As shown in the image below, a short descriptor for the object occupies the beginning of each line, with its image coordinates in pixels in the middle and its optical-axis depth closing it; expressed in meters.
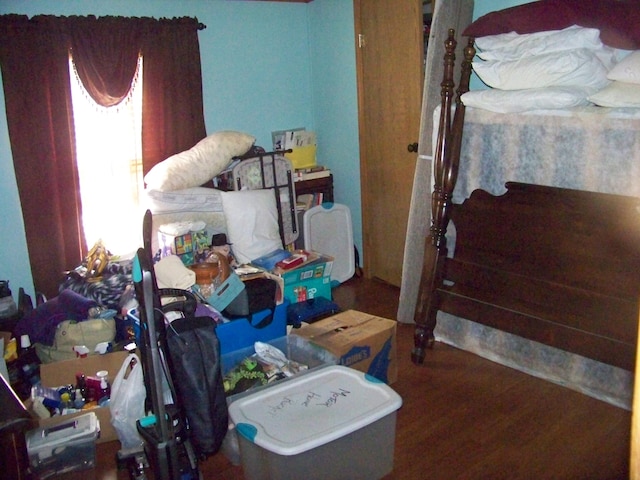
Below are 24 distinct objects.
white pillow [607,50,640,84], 2.31
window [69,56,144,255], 3.71
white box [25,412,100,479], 2.31
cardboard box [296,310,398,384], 2.70
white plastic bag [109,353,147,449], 2.39
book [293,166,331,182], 4.29
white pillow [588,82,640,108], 2.35
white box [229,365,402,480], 1.92
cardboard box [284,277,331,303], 3.52
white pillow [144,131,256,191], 3.60
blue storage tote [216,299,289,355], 2.92
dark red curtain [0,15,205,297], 3.40
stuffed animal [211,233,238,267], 3.60
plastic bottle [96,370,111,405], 2.64
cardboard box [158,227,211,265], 3.43
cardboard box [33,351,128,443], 2.72
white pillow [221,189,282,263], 3.68
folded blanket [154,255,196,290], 3.17
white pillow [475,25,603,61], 2.51
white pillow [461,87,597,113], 2.52
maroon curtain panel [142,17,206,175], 3.79
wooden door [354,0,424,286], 3.65
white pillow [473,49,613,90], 2.49
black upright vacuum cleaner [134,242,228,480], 1.92
